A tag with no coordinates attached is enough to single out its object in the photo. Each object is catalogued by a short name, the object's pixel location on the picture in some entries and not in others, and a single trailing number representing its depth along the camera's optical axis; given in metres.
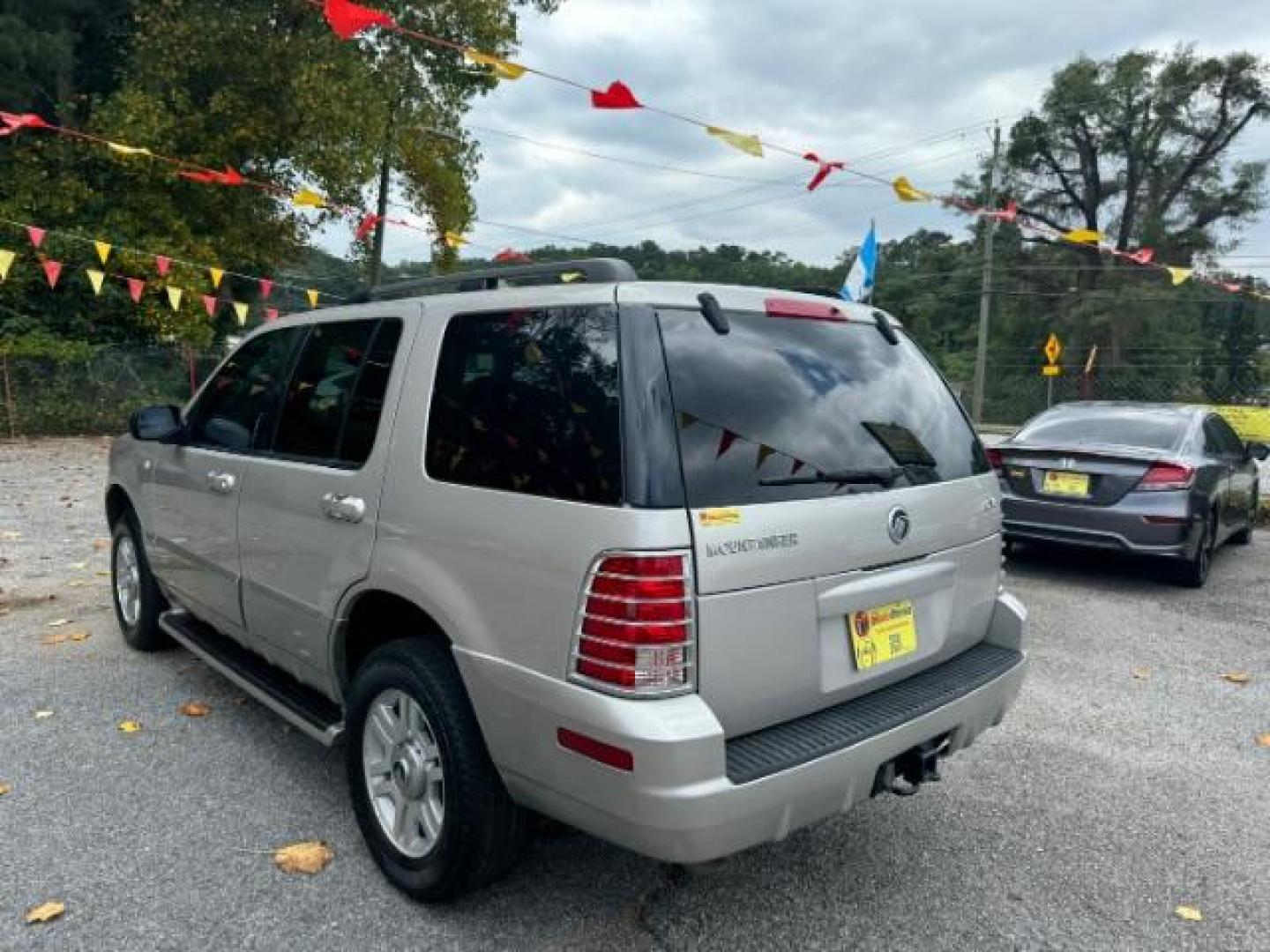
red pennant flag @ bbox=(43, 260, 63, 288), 13.17
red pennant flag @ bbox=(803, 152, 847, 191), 9.55
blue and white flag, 10.52
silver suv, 2.07
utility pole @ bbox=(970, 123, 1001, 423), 27.56
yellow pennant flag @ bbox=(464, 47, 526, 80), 6.90
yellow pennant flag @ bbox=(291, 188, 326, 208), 12.41
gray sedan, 6.42
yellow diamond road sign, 28.70
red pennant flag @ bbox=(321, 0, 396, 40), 6.13
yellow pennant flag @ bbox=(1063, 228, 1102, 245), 9.57
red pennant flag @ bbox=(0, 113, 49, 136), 9.30
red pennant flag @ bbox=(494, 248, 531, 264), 11.08
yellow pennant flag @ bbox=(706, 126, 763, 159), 8.19
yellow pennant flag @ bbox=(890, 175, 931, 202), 9.84
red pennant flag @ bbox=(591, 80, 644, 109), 7.07
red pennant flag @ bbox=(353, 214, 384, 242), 13.54
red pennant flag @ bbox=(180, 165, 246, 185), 11.85
